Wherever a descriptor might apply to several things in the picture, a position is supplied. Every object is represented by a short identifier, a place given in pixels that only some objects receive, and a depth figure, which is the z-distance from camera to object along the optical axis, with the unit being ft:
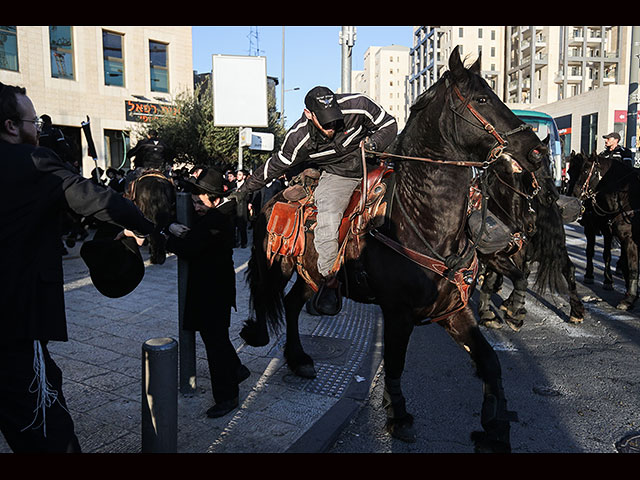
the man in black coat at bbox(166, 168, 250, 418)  12.81
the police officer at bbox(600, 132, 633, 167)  30.65
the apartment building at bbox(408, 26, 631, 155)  139.95
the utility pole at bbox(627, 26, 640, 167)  43.09
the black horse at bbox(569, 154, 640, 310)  24.78
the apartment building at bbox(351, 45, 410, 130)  426.10
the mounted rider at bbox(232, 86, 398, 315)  13.52
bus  56.39
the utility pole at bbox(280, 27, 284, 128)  132.05
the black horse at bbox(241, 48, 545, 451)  11.03
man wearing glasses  7.32
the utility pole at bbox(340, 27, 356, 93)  42.55
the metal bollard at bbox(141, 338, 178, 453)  8.73
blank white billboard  33.37
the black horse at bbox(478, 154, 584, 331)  20.01
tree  68.18
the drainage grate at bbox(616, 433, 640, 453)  11.50
